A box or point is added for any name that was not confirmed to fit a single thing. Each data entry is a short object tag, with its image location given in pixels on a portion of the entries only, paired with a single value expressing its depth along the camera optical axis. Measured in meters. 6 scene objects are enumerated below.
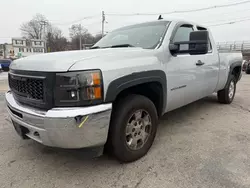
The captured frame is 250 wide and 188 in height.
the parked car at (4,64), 22.52
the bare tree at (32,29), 71.19
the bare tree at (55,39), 56.58
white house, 59.69
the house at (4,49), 72.43
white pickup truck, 1.92
